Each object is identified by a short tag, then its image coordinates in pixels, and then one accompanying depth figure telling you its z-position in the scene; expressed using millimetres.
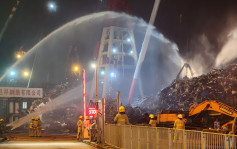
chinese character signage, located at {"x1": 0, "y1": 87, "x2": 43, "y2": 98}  48875
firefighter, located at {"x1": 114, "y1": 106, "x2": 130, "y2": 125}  16078
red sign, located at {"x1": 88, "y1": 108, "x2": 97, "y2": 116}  26641
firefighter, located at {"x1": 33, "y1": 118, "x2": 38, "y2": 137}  30109
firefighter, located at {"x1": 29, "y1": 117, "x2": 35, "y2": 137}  30375
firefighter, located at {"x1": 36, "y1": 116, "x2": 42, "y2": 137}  30150
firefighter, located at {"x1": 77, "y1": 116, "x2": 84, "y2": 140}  26075
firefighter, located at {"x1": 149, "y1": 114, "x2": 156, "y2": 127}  19534
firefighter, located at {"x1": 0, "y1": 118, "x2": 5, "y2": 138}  24325
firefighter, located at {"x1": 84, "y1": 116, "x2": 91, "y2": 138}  26969
